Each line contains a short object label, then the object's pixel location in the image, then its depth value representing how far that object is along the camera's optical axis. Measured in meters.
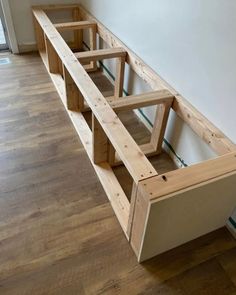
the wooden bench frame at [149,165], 1.06
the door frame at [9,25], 2.67
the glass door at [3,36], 2.84
